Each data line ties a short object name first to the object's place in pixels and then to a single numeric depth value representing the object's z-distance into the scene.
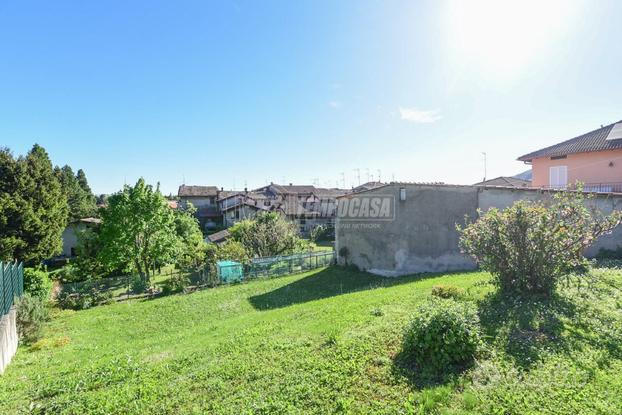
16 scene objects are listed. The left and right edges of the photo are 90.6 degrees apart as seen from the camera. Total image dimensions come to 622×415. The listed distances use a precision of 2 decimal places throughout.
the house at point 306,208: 41.56
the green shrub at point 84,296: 15.32
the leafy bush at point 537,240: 6.14
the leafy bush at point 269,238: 23.08
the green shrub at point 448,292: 7.26
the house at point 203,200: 50.60
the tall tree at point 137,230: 17.80
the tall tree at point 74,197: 32.94
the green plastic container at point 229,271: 18.05
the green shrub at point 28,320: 10.01
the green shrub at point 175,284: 16.95
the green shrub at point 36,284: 13.67
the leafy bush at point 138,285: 16.73
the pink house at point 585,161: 17.84
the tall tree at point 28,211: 18.14
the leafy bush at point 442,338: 4.35
